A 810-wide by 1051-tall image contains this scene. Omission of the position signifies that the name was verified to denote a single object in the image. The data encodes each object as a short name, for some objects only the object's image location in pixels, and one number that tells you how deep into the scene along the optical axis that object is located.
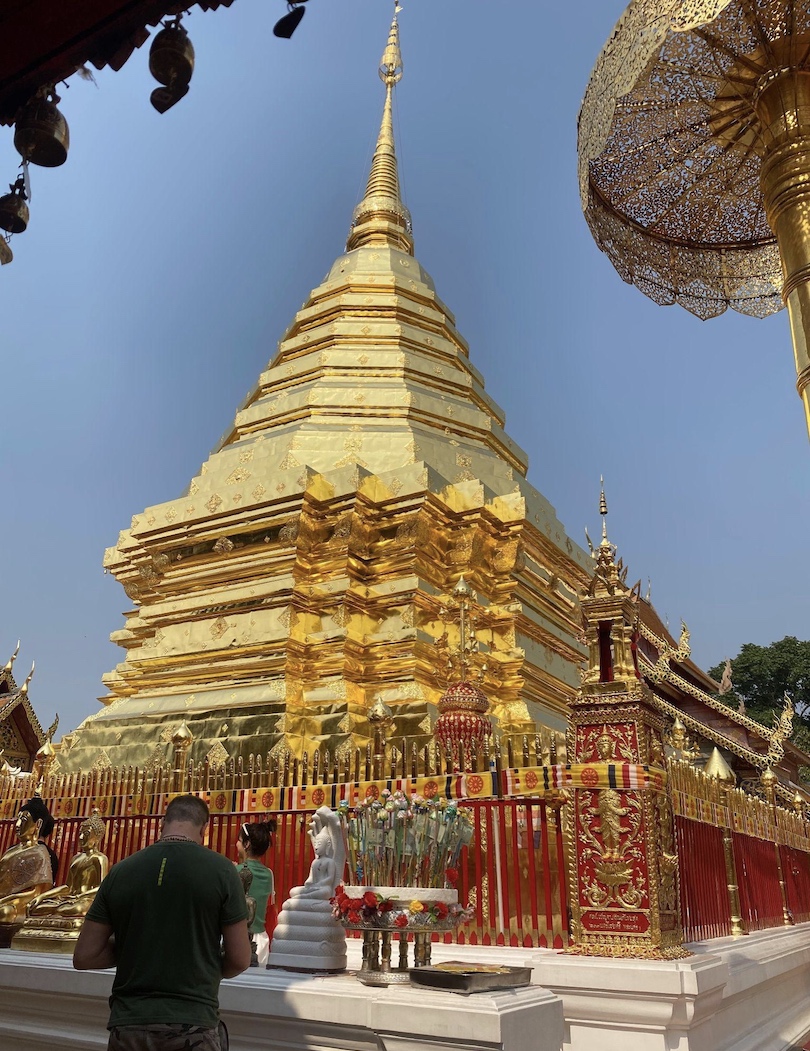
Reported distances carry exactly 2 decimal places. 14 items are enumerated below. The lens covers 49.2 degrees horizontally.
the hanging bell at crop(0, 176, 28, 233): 4.70
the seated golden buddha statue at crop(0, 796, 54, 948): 5.41
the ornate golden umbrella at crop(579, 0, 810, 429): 6.02
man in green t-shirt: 2.42
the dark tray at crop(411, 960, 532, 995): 3.08
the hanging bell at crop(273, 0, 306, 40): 3.64
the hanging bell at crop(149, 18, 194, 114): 4.02
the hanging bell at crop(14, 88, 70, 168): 4.21
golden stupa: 9.30
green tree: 33.06
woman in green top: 4.41
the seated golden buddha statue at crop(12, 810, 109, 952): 4.79
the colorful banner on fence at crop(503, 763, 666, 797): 4.60
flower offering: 3.71
